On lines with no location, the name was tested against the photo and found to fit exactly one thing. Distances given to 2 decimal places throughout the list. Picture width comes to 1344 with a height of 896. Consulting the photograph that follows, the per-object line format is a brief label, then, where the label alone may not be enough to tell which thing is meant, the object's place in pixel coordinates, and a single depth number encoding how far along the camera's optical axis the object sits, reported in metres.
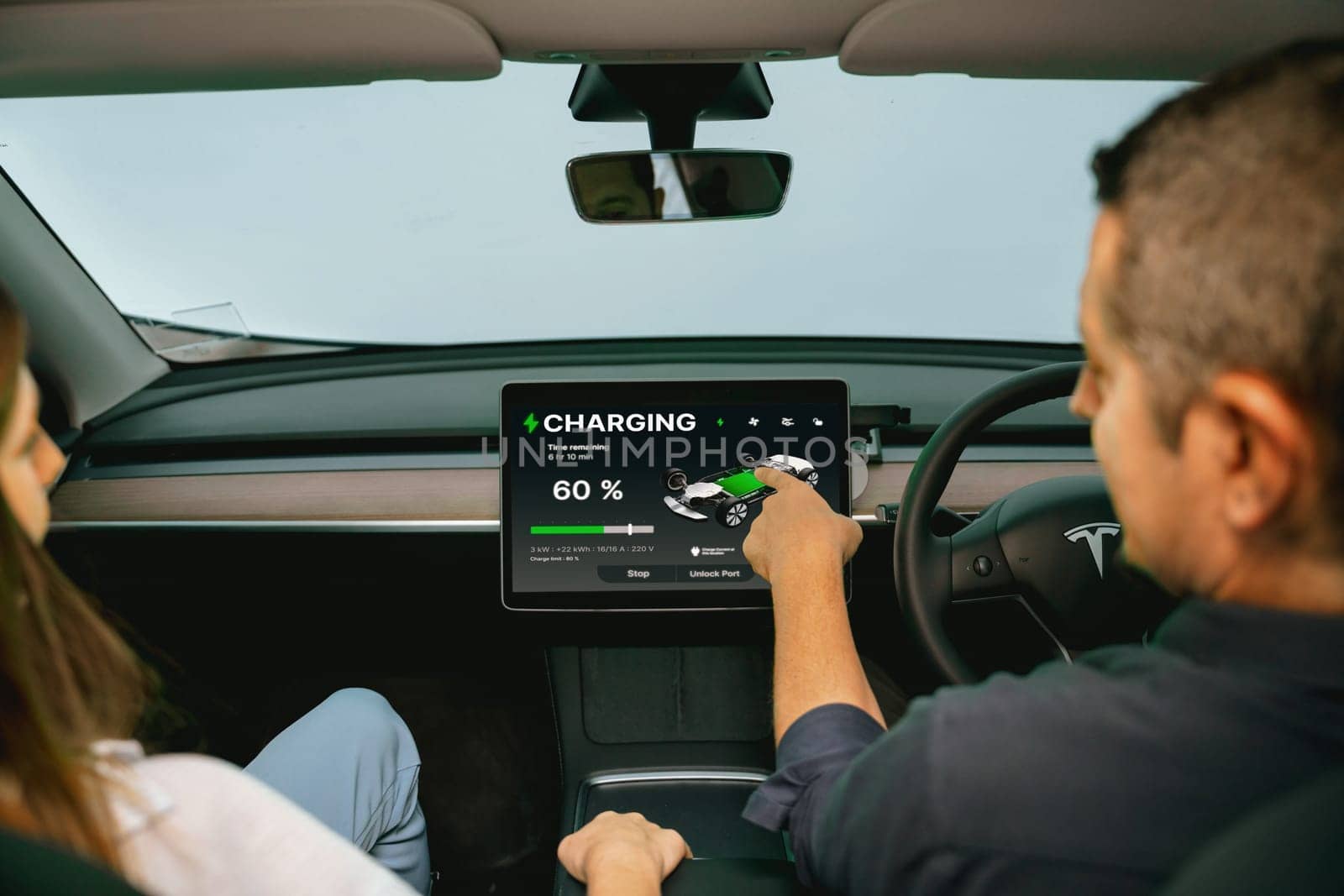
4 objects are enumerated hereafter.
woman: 0.84
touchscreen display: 1.94
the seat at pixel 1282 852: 0.67
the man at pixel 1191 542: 0.70
